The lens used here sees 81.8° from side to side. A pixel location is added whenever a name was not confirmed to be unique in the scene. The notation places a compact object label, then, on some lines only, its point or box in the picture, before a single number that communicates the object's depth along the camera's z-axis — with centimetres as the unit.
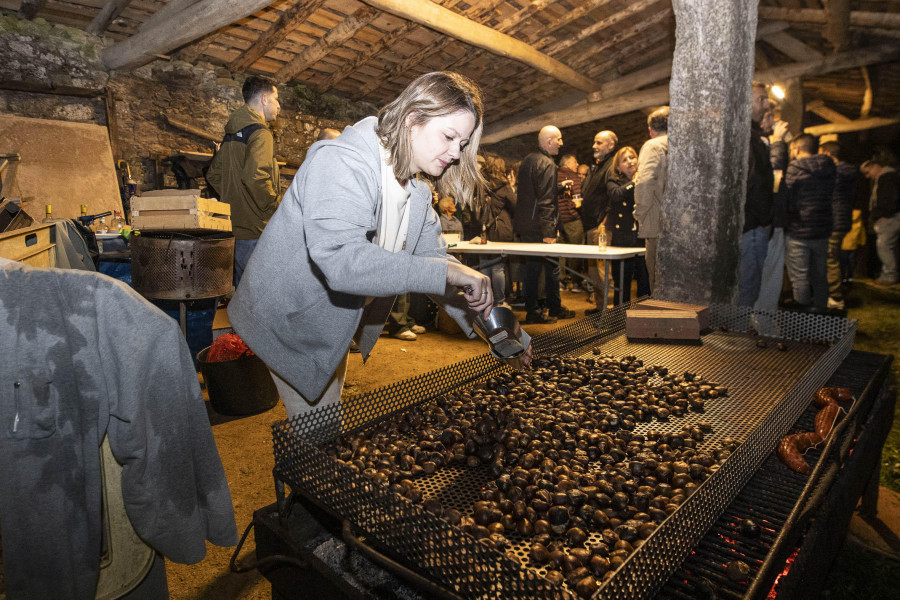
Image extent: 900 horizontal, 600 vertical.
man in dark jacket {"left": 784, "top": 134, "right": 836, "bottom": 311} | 554
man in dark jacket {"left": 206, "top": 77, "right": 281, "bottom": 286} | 424
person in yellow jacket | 868
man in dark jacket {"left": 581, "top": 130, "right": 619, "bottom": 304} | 615
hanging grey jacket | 114
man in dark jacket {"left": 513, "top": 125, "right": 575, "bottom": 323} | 617
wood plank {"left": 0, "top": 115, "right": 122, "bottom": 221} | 562
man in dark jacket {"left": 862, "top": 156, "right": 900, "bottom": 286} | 844
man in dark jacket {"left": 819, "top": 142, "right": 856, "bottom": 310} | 707
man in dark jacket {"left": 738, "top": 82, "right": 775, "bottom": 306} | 443
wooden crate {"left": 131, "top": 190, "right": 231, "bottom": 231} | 411
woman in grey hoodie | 136
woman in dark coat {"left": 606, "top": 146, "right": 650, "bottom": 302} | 574
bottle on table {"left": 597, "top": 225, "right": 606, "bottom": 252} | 493
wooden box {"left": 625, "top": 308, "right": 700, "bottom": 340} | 290
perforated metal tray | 102
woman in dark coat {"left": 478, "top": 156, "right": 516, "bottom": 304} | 787
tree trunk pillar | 339
